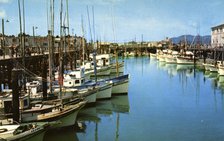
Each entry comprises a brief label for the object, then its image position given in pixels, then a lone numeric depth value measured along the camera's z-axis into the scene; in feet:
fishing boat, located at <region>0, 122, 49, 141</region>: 66.39
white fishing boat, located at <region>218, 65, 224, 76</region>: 226.62
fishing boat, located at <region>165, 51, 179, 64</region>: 371.35
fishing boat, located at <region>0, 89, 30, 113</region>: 85.56
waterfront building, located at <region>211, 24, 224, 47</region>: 317.15
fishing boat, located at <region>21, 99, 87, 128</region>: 85.61
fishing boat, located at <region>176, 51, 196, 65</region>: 333.21
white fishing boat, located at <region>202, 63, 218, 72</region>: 253.20
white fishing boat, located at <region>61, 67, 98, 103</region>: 121.47
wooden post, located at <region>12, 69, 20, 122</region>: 79.30
